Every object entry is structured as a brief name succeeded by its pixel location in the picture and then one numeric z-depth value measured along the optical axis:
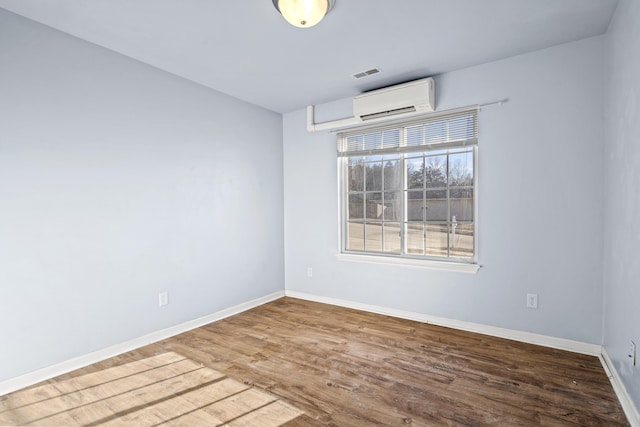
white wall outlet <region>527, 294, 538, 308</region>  2.77
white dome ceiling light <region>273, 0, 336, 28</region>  1.89
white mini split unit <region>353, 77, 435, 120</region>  3.08
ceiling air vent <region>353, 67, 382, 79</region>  3.03
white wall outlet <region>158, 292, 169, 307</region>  3.00
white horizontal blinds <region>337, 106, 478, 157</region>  3.09
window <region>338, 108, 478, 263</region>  3.15
